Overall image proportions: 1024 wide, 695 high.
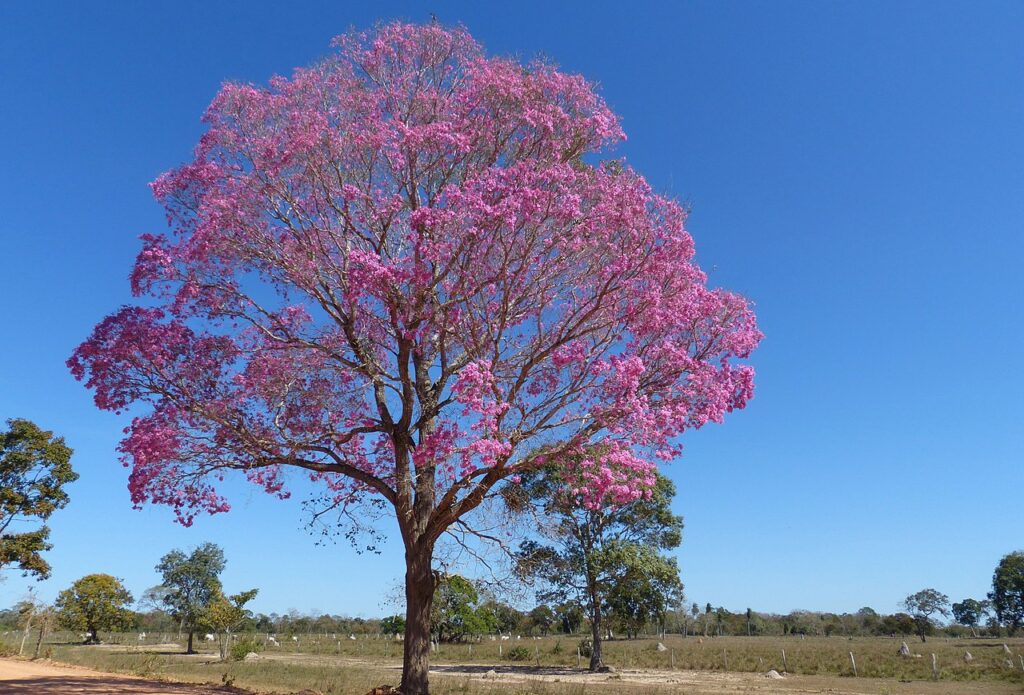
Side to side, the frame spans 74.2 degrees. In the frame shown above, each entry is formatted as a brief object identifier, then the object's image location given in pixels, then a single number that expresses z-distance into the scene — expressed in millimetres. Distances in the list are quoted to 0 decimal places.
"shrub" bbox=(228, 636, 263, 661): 36375
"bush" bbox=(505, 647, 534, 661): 41375
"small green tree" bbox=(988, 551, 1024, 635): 74250
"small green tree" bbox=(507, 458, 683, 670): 31281
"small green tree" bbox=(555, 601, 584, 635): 32219
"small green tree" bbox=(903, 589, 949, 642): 91250
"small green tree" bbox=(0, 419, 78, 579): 31781
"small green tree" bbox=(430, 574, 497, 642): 43156
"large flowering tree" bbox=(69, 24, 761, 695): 11242
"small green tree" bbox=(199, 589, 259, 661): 43250
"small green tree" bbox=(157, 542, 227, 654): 55469
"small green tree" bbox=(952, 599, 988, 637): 94562
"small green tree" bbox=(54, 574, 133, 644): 52281
